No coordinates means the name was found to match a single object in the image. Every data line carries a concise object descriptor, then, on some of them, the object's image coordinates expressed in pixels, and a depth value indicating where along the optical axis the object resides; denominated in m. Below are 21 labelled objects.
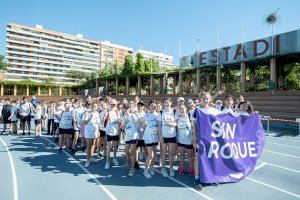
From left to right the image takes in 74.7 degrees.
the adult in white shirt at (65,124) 7.18
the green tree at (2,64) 50.31
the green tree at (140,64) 32.31
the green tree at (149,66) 32.97
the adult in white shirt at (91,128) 5.64
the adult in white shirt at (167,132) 4.92
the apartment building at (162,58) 115.31
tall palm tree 15.86
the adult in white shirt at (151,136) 4.96
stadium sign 13.92
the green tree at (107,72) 41.66
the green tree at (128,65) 33.85
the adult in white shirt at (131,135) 5.10
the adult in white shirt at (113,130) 5.54
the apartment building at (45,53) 81.36
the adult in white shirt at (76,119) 6.91
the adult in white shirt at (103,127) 6.03
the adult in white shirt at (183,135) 4.92
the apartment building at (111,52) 103.55
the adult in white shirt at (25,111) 10.11
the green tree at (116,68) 43.36
